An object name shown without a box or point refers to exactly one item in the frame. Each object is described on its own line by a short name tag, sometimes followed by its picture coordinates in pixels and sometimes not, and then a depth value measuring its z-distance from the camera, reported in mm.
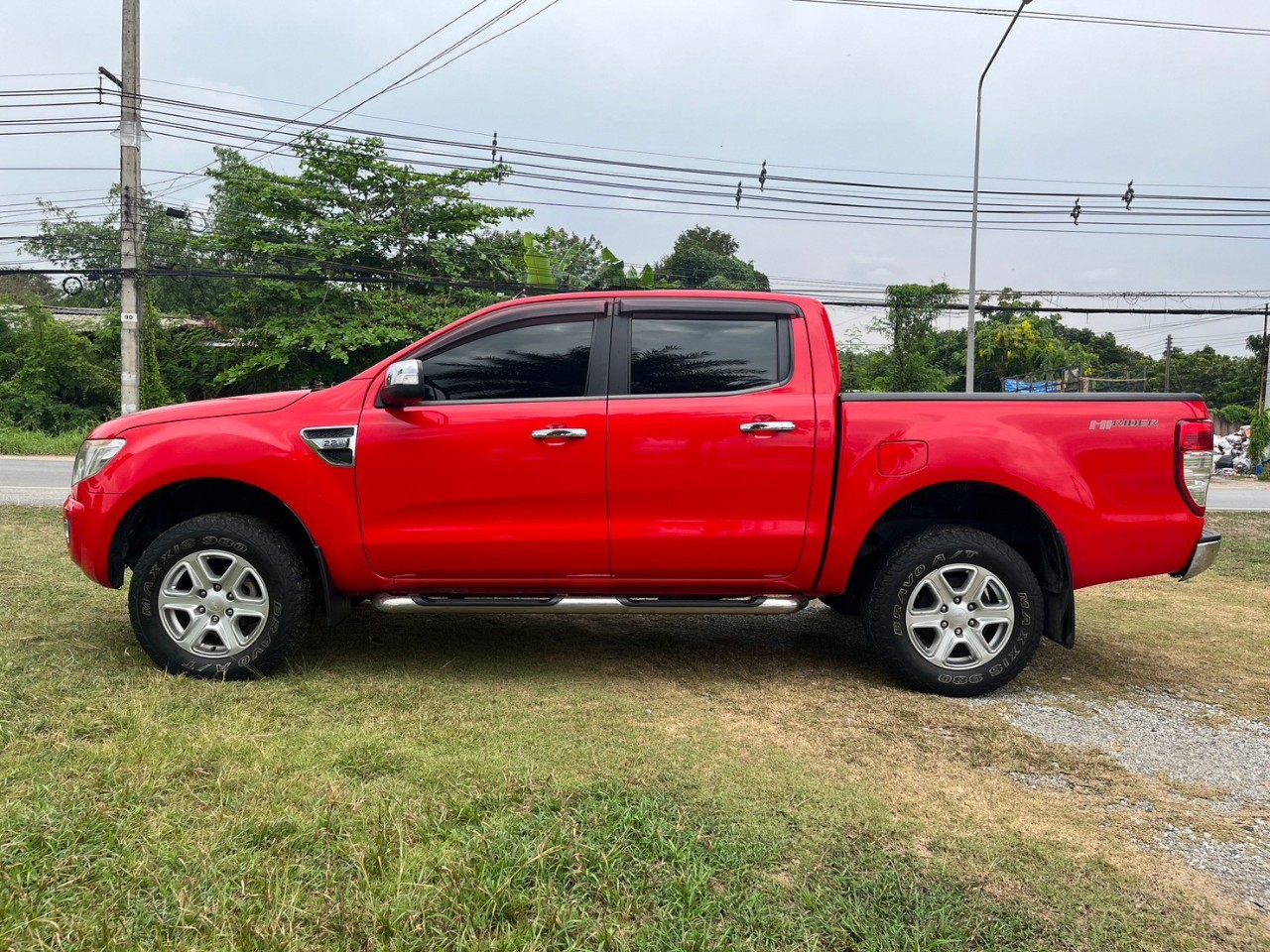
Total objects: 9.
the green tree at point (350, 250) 21656
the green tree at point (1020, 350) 48844
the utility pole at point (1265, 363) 31245
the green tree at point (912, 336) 30516
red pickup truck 3883
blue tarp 36106
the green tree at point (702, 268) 50438
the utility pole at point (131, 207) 14289
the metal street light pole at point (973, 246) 20594
